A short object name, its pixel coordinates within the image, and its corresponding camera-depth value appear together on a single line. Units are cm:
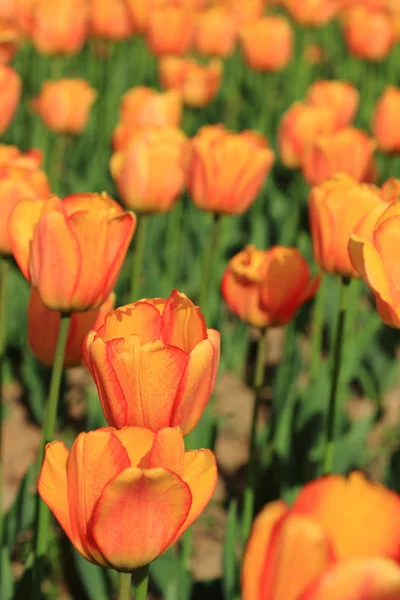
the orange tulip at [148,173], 200
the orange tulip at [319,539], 58
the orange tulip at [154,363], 91
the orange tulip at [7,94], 252
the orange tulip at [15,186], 155
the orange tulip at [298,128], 270
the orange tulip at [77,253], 124
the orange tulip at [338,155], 221
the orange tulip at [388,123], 286
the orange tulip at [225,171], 201
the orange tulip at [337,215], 147
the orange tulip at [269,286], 157
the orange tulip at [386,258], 109
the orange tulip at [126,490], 77
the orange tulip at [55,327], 142
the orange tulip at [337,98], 329
